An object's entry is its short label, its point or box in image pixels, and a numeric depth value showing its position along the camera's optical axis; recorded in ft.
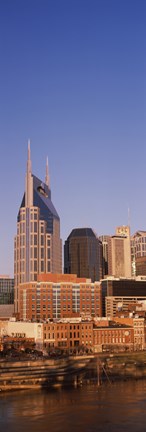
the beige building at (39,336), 647.43
